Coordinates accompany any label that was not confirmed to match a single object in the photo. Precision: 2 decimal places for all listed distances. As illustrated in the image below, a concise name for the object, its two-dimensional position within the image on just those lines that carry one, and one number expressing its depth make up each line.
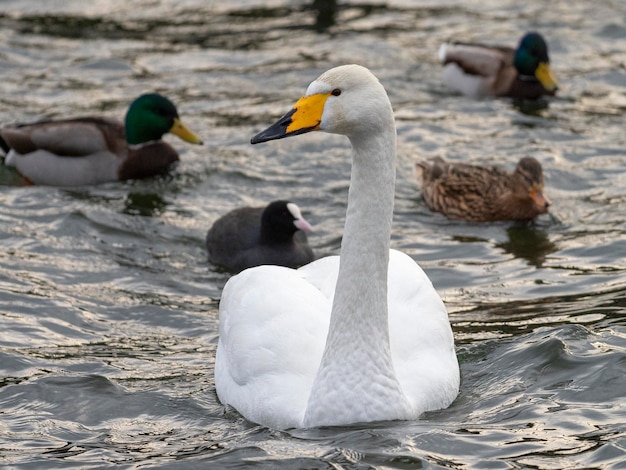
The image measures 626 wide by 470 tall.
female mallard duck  11.56
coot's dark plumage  10.66
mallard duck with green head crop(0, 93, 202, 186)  13.01
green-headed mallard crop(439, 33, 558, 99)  15.41
